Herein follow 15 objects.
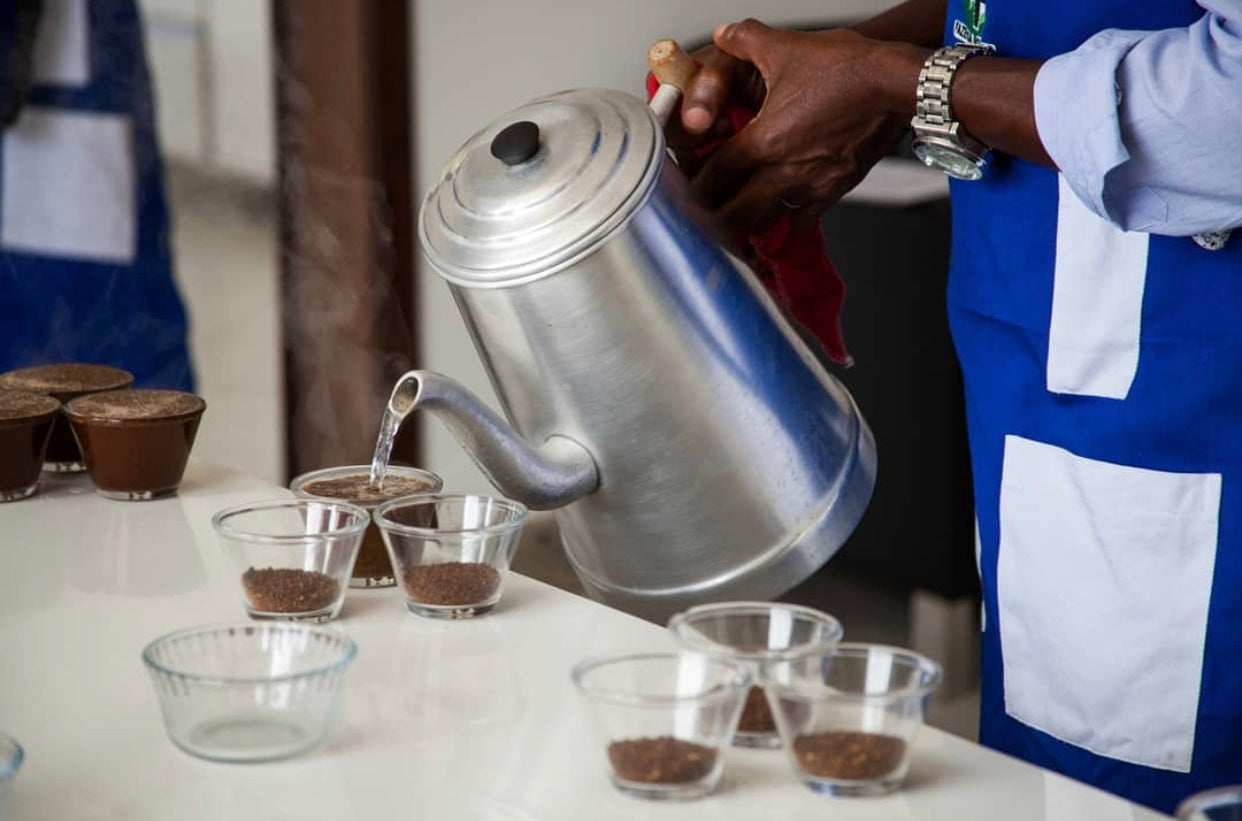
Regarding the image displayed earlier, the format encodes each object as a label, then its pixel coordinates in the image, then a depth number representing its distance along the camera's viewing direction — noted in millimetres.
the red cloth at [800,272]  1936
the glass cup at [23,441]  1975
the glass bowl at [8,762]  1471
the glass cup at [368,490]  1814
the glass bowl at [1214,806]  1403
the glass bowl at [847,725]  1516
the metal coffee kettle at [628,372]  1751
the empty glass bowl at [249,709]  1559
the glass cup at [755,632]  1580
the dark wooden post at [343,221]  3826
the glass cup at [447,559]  1749
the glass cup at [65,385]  2066
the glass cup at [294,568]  1737
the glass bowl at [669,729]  1516
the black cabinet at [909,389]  3301
